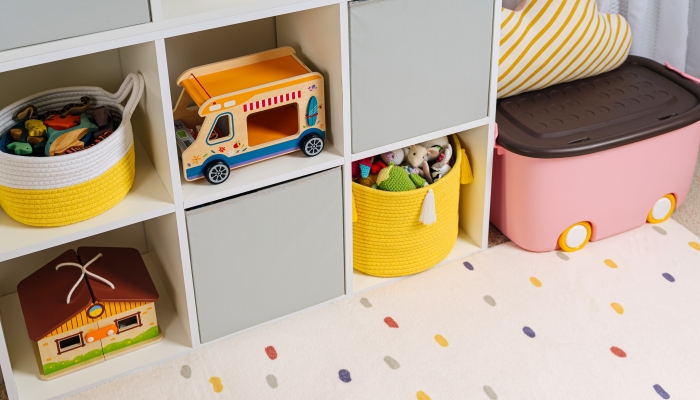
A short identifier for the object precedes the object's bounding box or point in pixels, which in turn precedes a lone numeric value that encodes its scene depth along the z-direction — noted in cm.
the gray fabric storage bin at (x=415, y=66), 148
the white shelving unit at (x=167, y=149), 133
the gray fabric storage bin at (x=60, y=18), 118
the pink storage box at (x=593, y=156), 177
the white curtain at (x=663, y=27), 206
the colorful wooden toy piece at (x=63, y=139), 139
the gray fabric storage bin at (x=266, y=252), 153
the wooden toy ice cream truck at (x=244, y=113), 146
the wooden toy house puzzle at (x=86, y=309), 154
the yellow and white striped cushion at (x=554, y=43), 180
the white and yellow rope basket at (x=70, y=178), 135
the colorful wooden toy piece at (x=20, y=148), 138
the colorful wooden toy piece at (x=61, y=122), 145
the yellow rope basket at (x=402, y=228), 170
